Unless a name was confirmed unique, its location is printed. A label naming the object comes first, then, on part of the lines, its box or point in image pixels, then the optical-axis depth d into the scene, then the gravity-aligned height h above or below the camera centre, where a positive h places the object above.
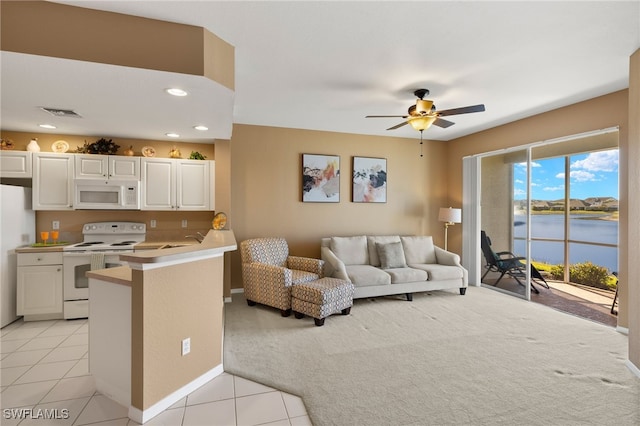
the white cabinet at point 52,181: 3.87 +0.40
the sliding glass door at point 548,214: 5.25 -0.03
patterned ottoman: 3.54 -1.08
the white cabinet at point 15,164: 3.75 +0.61
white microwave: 3.96 +0.23
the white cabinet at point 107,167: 4.02 +0.62
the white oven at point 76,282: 3.63 -0.88
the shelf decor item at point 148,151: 4.36 +0.90
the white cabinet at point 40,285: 3.53 -0.89
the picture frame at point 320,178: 5.16 +0.60
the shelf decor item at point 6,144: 3.81 +0.87
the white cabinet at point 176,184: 4.28 +0.41
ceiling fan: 3.26 +1.09
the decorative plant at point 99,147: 4.11 +0.90
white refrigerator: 3.40 -0.30
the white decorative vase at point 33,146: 3.89 +0.86
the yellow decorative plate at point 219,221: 4.17 -0.14
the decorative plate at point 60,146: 4.08 +0.91
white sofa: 4.35 -0.88
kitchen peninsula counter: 1.94 -0.84
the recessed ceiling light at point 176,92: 2.45 +1.02
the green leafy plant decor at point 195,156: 4.51 +0.86
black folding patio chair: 5.12 -0.91
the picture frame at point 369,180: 5.48 +0.61
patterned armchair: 3.83 -0.84
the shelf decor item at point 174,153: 4.45 +0.88
